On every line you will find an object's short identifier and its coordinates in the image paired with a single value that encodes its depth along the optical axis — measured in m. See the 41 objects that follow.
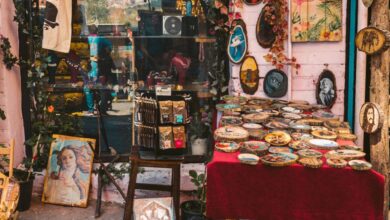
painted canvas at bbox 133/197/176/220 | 5.24
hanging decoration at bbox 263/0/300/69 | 5.98
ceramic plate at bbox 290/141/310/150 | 4.17
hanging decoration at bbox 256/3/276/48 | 6.01
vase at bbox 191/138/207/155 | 6.42
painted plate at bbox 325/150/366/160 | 3.88
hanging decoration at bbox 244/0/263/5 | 6.05
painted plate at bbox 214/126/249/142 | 4.34
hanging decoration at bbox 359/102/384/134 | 4.08
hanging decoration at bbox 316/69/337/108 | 6.04
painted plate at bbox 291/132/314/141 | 4.38
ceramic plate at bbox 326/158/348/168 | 3.71
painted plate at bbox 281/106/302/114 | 5.23
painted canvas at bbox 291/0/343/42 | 5.91
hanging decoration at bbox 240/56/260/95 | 6.16
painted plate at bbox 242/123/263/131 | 4.64
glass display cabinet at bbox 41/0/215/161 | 6.31
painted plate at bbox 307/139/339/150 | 4.12
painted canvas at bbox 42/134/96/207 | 6.28
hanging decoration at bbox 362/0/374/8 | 4.17
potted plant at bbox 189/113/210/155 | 6.42
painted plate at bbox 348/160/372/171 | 3.65
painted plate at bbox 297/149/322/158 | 3.90
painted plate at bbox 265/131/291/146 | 4.28
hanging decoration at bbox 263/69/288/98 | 6.12
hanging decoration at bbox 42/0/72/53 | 6.22
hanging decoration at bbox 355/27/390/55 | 4.01
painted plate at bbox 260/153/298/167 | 3.77
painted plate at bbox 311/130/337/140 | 4.35
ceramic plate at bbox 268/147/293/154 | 4.07
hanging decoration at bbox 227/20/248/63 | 6.11
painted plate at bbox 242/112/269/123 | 4.84
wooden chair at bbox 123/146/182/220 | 5.25
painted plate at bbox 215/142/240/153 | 4.12
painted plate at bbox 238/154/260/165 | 3.83
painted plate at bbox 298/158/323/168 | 3.72
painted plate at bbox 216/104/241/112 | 5.22
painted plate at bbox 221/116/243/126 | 4.78
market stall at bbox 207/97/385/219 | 3.71
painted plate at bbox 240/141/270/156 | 4.03
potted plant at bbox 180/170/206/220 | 5.36
